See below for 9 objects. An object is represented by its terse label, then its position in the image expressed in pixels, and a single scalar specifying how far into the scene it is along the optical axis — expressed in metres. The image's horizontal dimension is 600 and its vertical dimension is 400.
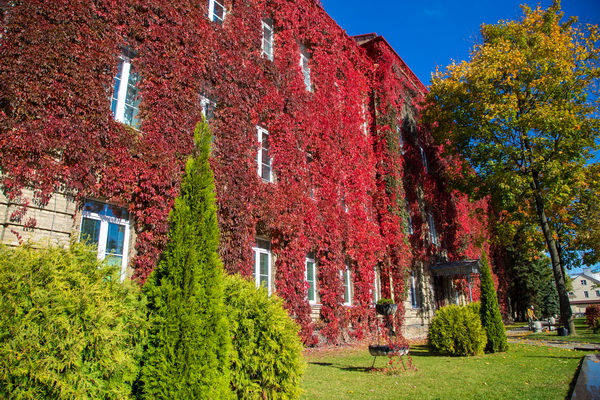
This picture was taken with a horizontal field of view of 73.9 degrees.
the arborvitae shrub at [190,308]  4.66
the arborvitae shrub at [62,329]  3.59
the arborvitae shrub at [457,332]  11.55
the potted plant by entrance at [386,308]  10.37
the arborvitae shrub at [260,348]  5.50
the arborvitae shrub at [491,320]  12.24
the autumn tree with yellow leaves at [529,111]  18.16
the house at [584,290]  95.38
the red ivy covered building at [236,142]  6.85
